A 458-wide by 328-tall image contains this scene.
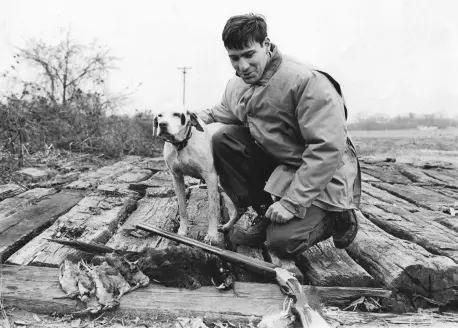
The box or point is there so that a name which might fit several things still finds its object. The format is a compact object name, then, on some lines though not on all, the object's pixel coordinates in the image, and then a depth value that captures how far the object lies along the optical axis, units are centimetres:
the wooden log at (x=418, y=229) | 270
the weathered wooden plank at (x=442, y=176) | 574
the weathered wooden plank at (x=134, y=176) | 500
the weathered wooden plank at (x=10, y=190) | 398
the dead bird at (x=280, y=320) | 187
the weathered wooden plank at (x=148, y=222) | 267
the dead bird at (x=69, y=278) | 202
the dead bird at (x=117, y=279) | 205
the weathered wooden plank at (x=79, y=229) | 241
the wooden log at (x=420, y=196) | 419
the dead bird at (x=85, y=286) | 199
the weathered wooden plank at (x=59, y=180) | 451
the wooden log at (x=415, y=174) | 568
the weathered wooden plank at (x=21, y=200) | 341
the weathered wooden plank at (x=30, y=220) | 264
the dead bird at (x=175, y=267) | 216
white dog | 268
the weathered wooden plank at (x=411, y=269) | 221
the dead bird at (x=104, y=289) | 196
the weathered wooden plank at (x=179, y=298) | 195
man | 237
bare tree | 975
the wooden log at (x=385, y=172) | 573
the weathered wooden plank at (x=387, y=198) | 398
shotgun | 185
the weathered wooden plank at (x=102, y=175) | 455
